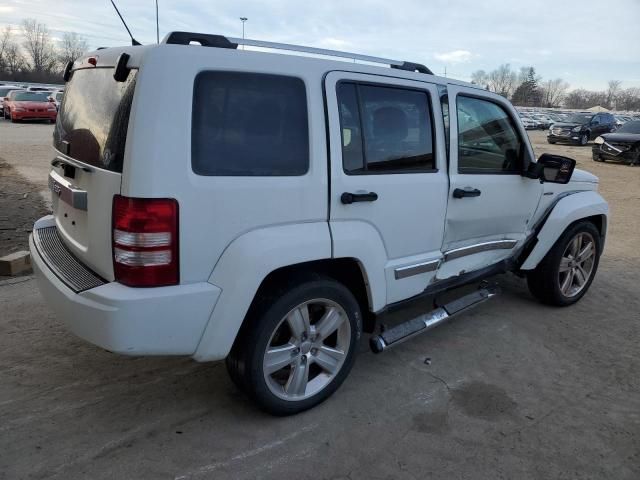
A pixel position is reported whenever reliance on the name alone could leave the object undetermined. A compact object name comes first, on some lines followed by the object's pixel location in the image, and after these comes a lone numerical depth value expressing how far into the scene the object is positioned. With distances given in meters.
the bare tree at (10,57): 72.81
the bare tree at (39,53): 78.12
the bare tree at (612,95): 112.62
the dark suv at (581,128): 27.75
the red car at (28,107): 24.50
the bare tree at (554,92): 118.62
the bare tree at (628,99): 104.75
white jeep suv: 2.33
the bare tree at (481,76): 96.62
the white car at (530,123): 43.92
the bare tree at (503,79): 111.33
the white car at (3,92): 27.44
